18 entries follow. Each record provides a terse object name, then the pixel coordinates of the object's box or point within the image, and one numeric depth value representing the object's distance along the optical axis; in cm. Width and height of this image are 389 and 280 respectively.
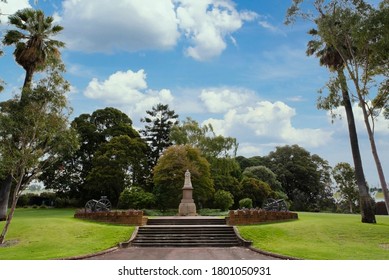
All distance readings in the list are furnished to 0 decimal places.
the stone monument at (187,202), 2850
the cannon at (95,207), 2600
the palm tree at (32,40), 2652
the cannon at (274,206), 2531
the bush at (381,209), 4081
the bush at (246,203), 3538
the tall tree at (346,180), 4481
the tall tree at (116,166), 4097
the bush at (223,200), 3541
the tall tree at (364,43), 1795
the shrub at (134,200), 3303
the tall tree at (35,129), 1864
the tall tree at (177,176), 3400
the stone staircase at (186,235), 1847
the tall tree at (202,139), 4194
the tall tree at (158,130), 5084
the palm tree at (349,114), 2071
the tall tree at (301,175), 5622
